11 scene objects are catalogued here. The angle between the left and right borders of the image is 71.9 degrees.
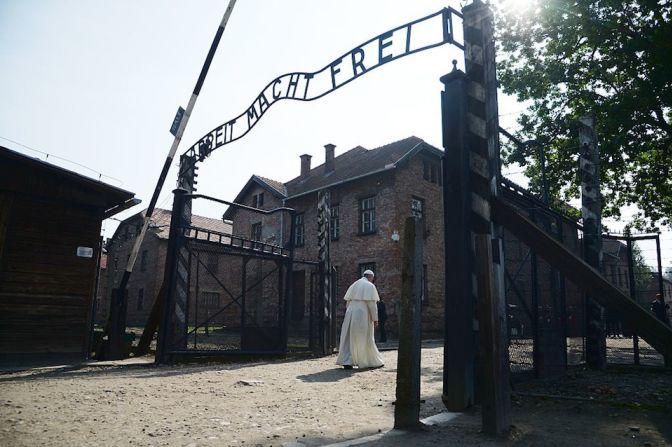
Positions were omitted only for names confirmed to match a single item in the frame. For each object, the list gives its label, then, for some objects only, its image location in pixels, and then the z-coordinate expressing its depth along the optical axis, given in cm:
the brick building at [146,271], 3116
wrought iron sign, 598
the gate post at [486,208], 351
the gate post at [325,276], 1111
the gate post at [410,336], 364
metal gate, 853
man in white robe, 881
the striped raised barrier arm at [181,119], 1084
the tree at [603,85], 1388
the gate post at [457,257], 414
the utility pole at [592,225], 763
